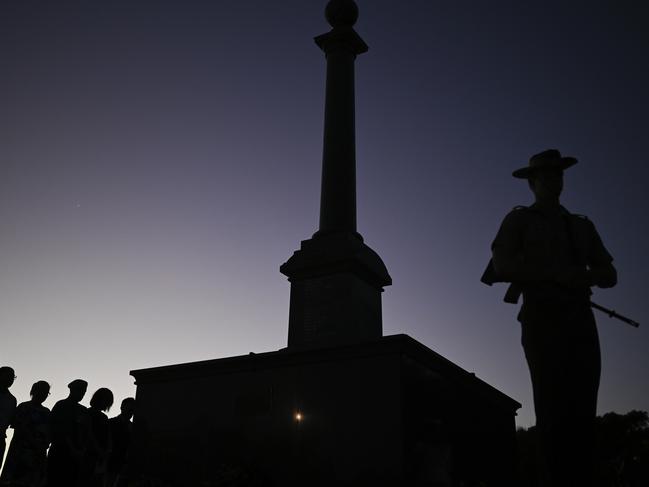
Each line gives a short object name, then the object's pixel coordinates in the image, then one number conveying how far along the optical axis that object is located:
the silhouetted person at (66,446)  6.86
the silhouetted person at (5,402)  7.98
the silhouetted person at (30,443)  7.59
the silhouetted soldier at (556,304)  3.17
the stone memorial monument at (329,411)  8.92
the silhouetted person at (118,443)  8.64
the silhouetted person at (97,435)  7.29
